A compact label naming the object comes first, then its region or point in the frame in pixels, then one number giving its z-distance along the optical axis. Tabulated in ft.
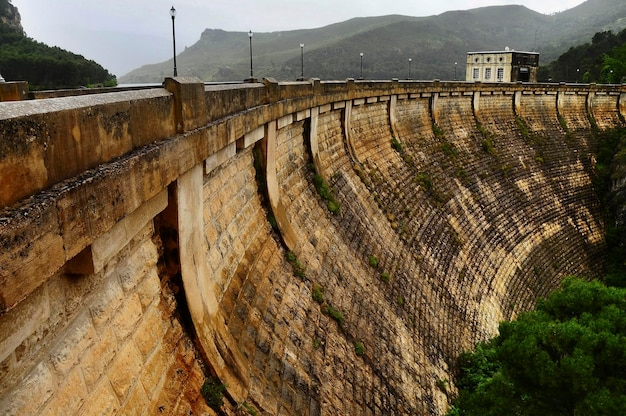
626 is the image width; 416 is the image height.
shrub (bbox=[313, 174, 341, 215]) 41.96
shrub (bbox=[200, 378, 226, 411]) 17.98
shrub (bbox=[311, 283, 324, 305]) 31.51
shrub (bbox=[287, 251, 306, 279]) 31.07
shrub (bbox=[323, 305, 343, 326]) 31.89
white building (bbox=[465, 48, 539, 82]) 185.06
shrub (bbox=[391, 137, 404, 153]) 67.21
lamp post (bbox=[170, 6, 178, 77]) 51.30
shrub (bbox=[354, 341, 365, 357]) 32.60
